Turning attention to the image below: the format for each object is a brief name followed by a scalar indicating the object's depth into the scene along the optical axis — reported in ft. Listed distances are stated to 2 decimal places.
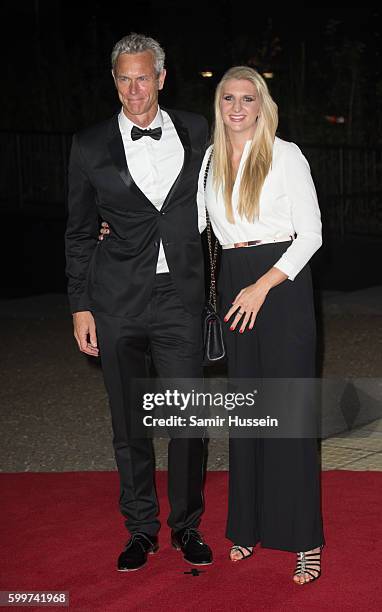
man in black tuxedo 15.78
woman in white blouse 15.05
